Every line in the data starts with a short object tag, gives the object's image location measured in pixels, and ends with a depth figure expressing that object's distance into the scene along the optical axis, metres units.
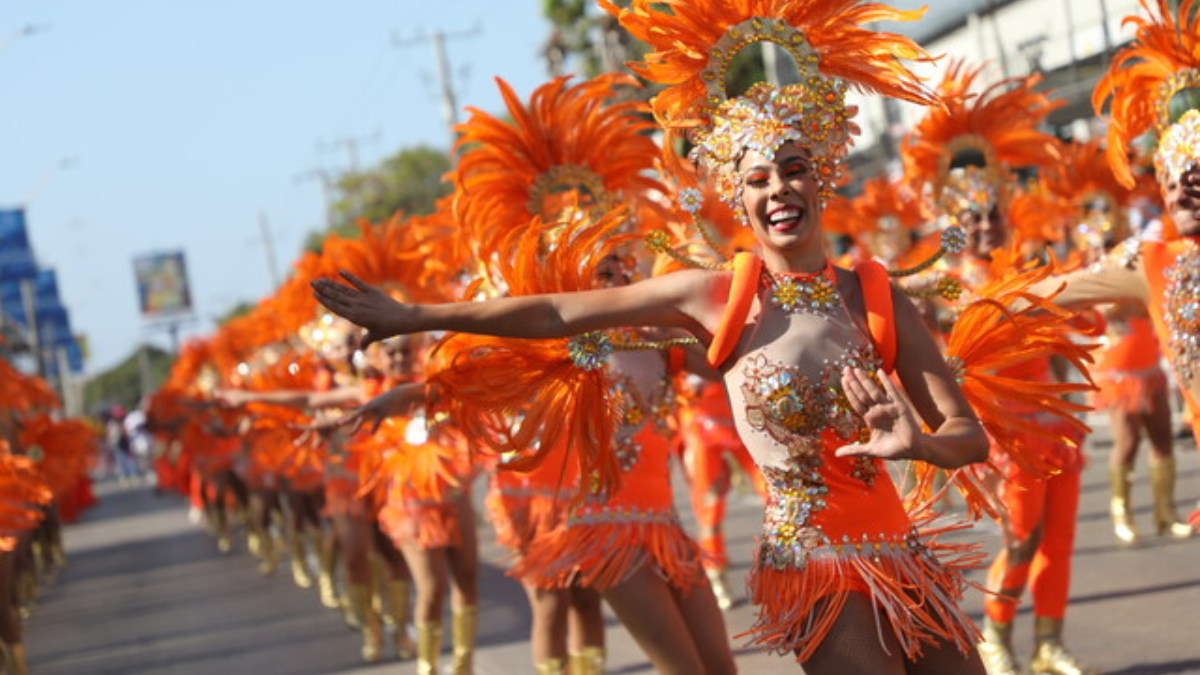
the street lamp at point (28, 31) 29.87
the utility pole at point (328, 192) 84.69
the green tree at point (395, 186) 74.44
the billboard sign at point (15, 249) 43.22
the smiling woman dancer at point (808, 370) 4.76
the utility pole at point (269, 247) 98.65
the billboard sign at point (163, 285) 99.81
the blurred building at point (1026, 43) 17.84
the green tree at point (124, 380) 153.12
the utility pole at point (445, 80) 46.25
